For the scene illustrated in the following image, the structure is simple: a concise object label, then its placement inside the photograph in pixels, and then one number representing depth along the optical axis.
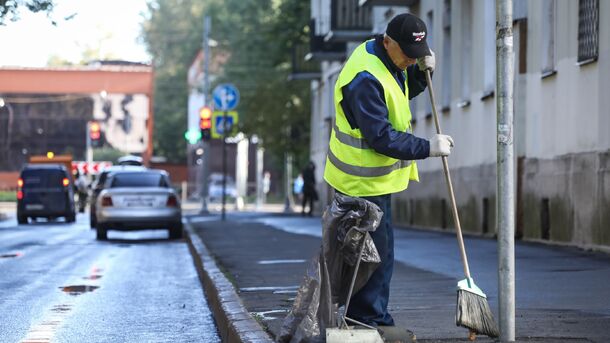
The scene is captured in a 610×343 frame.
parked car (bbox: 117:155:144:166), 51.50
